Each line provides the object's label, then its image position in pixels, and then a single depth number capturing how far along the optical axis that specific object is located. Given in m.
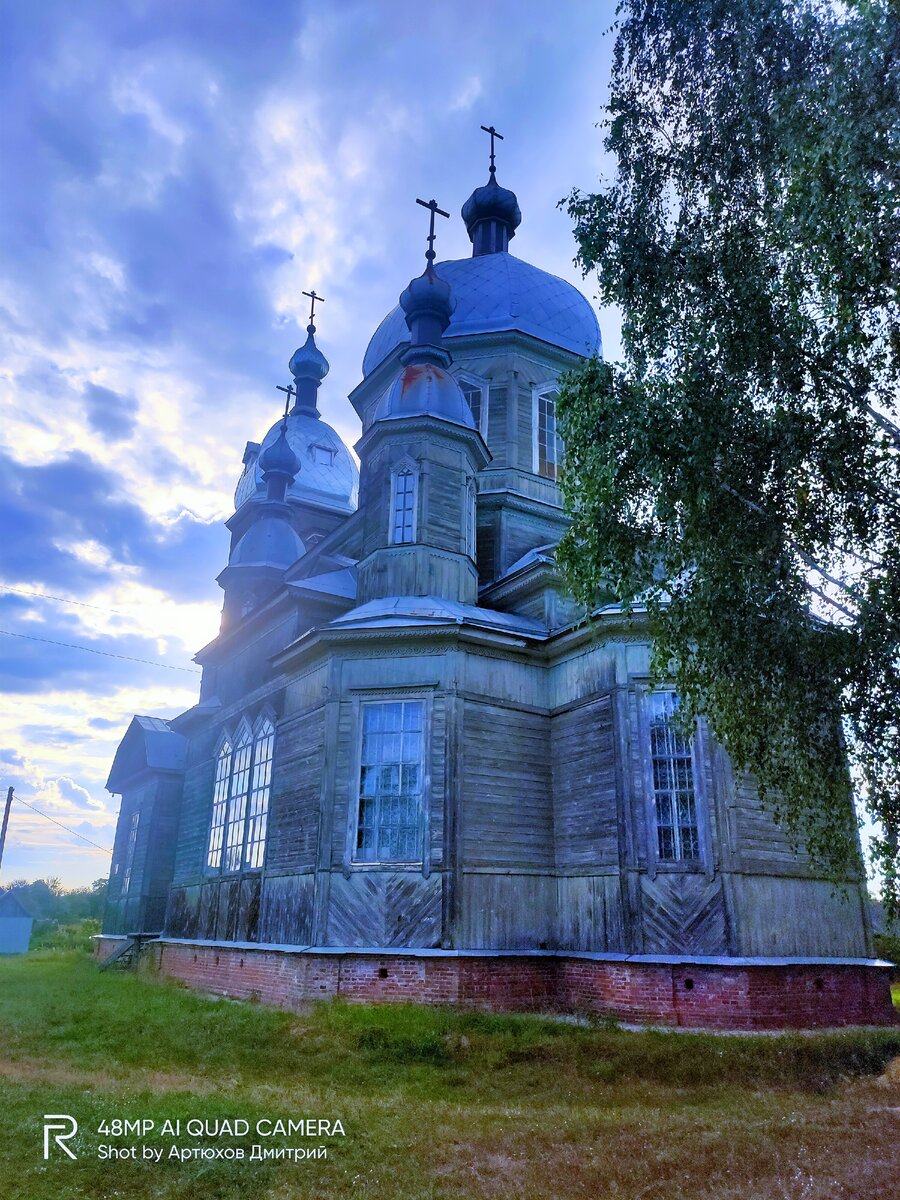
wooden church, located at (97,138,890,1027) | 11.64
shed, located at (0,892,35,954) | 37.41
